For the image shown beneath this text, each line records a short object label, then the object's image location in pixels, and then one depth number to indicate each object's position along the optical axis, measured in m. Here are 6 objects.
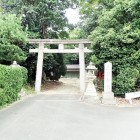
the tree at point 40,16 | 12.49
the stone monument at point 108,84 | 7.85
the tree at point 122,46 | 9.15
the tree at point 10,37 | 8.19
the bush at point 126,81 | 9.05
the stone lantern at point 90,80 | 8.39
